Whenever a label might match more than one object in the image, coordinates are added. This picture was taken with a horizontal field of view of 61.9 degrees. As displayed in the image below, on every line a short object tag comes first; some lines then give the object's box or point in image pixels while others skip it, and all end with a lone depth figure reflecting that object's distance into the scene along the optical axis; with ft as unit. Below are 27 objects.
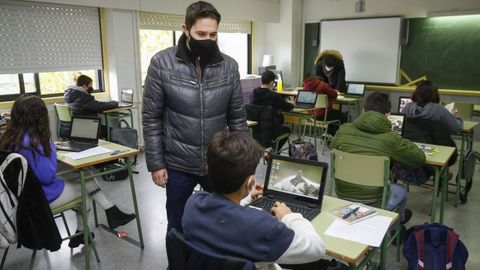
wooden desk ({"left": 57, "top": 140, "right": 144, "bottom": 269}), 8.87
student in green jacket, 8.57
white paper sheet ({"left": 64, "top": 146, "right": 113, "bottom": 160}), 9.44
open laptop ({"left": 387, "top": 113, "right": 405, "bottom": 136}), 11.74
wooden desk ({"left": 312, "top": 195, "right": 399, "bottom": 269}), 4.88
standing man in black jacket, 6.50
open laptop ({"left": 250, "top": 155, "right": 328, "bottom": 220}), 6.19
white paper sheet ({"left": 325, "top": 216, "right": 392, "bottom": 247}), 5.23
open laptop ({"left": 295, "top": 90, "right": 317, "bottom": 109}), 19.70
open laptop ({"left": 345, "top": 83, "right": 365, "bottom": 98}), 23.10
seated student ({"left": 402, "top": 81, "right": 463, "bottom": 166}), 11.69
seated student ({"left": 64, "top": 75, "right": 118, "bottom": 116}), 16.11
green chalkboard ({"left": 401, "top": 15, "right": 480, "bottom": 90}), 21.86
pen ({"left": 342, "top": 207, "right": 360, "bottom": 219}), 5.85
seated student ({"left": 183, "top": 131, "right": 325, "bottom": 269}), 3.83
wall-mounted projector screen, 24.03
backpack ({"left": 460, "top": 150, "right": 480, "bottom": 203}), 12.41
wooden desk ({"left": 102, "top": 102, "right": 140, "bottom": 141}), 17.39
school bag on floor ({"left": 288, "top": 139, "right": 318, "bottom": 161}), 11.59
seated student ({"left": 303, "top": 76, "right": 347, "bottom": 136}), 20.39
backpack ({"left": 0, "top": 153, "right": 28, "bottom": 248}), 7.30
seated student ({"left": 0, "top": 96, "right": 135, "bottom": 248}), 7.97
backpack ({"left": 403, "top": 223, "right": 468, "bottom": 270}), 8.25
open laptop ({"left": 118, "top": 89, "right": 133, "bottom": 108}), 18.43
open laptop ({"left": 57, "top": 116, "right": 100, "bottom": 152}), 10.74
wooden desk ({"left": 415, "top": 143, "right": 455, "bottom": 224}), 9.48
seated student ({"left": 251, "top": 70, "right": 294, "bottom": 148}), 16.26
